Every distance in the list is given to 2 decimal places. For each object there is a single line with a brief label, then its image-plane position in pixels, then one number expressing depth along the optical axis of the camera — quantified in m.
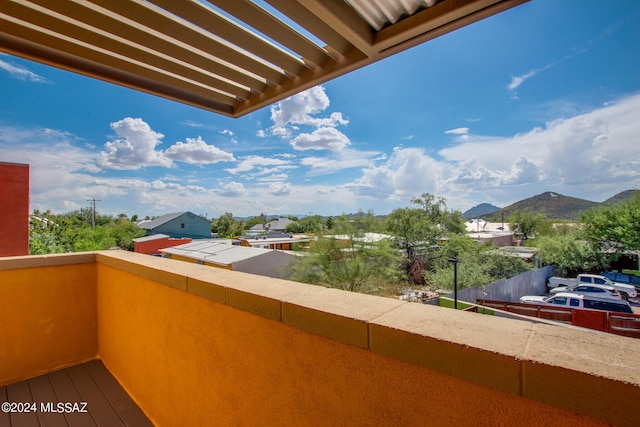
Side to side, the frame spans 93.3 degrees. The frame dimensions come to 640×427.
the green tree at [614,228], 16.42
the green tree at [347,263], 13.89
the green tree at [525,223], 32.41
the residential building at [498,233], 25.56
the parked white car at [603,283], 12.72
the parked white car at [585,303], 9.20
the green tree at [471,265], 13.86
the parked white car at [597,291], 11.55
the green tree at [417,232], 18.84
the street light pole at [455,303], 9.90
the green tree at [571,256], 17.16
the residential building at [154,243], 17.55
